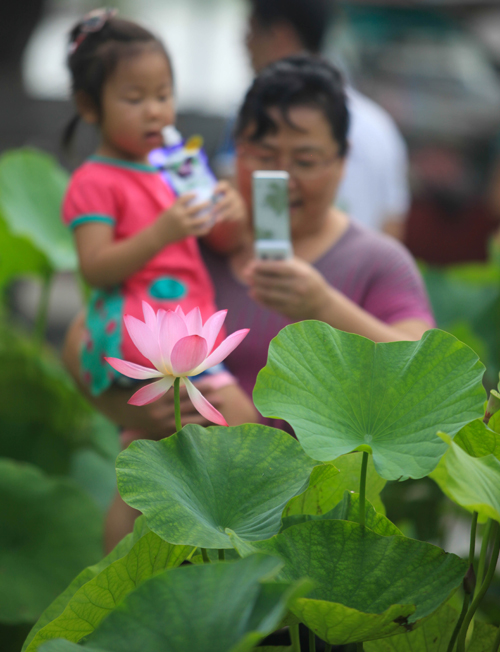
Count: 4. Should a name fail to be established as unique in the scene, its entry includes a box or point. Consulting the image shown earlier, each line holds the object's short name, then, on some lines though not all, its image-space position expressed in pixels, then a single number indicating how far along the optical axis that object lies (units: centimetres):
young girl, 495
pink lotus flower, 453
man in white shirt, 565
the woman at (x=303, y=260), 493
